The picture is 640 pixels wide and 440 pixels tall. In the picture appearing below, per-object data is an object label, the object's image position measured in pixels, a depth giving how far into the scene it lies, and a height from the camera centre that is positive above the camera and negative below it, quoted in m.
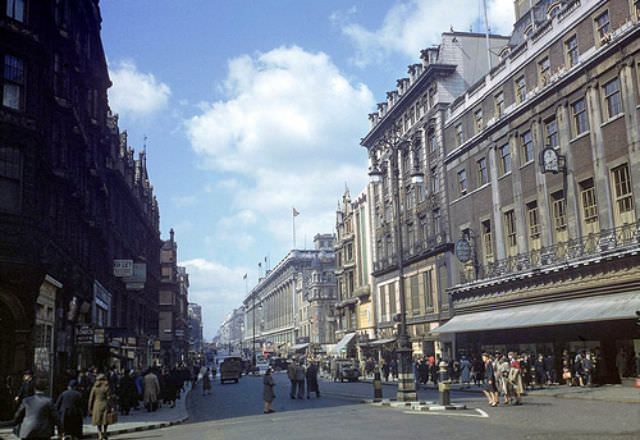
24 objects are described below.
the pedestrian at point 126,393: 25.56 -1.63
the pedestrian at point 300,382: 31.52 -1.79
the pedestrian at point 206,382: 40.83 -2.11
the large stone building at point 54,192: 21.39 +6.24
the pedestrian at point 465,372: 34.84 -1.77
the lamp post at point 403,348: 23.42 -0.28
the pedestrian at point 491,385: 22.09 -1.58
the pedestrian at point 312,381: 31.69 -1.76
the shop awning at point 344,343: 70.50 -0.09
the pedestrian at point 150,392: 26.58 -1.72
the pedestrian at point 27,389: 16.19 -0.84
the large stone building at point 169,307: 83.75 +5.46
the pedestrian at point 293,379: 31.70 -1.64
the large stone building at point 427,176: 48.09 +12.60
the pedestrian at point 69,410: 13.82 -1.19
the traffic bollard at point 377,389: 25.95 -1.88
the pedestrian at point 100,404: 16.09 -1.29
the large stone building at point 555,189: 27.39 +7.16
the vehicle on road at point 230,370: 58.34 -2.02
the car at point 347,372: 49.09 -2.19
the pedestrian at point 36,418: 9.34 -0.91
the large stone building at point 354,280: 69.06 +6.86
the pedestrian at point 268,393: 24.00 -1.71
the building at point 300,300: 108.12 +8.22
